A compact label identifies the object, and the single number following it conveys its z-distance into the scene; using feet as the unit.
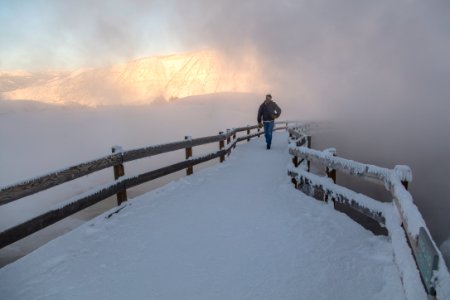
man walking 47.67
